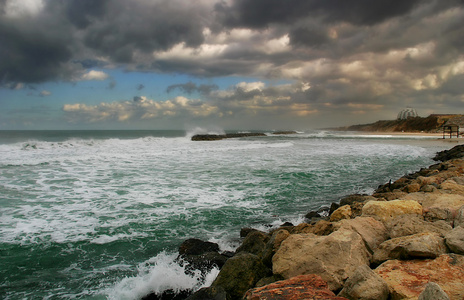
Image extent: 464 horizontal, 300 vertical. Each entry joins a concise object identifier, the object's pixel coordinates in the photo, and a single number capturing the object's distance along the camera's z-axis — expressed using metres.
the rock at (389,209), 5.24
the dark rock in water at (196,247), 5.15
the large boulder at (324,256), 3.40
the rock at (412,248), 3.26
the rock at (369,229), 4.20
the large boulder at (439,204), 4.91
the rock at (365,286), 2.66
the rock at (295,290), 2.62
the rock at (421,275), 2.71
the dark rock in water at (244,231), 6.11
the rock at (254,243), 4.84
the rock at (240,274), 3.62
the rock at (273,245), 4.17
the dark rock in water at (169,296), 3.96
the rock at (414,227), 3.94
